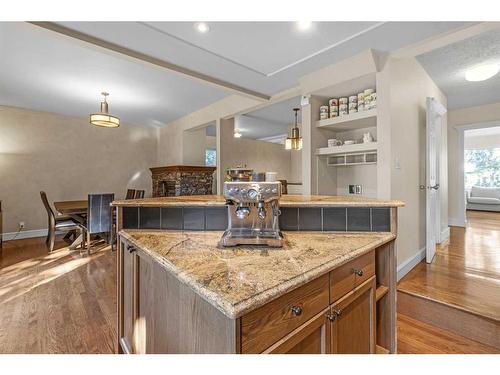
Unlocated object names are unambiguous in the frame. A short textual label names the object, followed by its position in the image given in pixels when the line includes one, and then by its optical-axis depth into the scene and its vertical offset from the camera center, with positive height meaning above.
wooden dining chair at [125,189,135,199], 5.23 -0.08
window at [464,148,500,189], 8.23 +0.74
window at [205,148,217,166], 7.45 +0.99
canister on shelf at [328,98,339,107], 3.02 +1.06
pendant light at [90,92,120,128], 3.60 +1.04
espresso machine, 1.11 -0.10
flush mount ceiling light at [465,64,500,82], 2.97 +1.42
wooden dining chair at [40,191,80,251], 3.87 -0.54
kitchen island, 0.73 -0.33
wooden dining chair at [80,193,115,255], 3.74 -0.38
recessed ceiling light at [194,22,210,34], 2.14 +1.42
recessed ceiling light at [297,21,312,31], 2.11 +1.41
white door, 2.87 +0.11
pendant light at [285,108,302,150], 4.62 +0.91
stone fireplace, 5.13 +0.21
